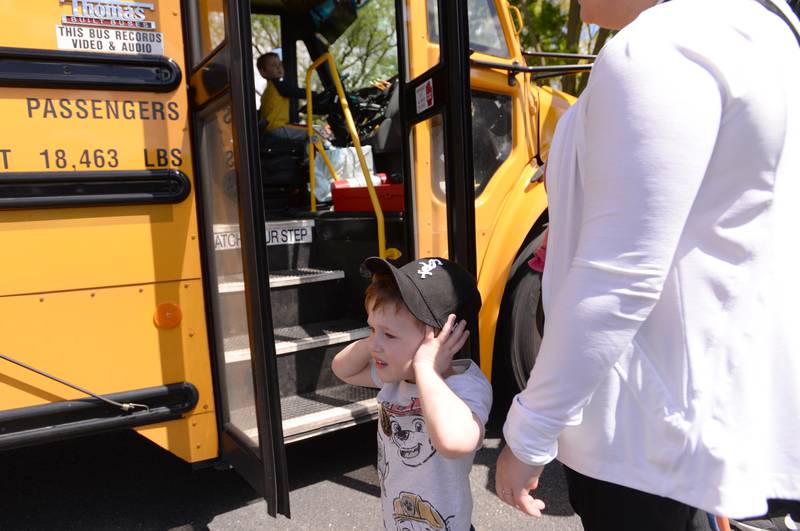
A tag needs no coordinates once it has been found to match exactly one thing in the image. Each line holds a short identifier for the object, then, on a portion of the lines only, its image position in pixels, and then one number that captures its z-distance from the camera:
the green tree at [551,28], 8.98
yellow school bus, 1.77
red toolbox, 3.01
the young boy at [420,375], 1.15
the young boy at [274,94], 4.23
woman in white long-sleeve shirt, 0.70
